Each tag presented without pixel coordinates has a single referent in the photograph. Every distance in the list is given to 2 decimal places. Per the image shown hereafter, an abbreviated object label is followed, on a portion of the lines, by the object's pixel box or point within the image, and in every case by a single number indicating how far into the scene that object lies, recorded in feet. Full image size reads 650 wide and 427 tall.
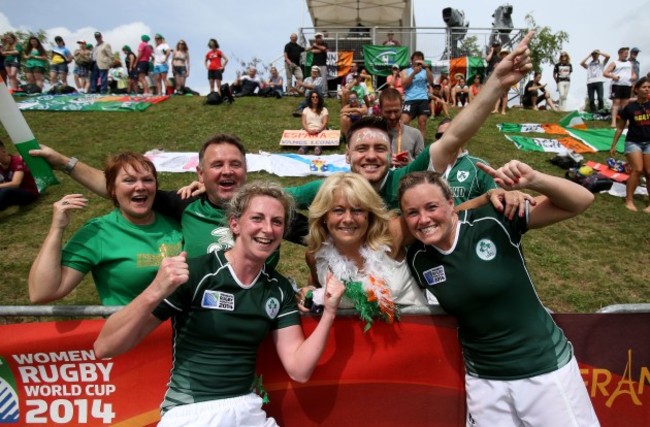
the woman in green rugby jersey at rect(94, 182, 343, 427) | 7.12
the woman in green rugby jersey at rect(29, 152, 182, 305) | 7.82
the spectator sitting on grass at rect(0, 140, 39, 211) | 25.85
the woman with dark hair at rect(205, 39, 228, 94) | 50.24
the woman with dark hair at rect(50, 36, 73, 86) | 53.67
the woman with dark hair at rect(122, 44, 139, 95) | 54.44
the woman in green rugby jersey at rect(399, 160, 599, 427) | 7.54
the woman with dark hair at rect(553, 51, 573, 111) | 52.90
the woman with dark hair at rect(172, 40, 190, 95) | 52.39
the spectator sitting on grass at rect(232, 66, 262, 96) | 52.45
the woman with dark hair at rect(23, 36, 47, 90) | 51.78
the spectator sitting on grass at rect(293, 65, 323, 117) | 50.08
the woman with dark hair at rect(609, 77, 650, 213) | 25.26
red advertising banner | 8.55
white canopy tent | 76.38
